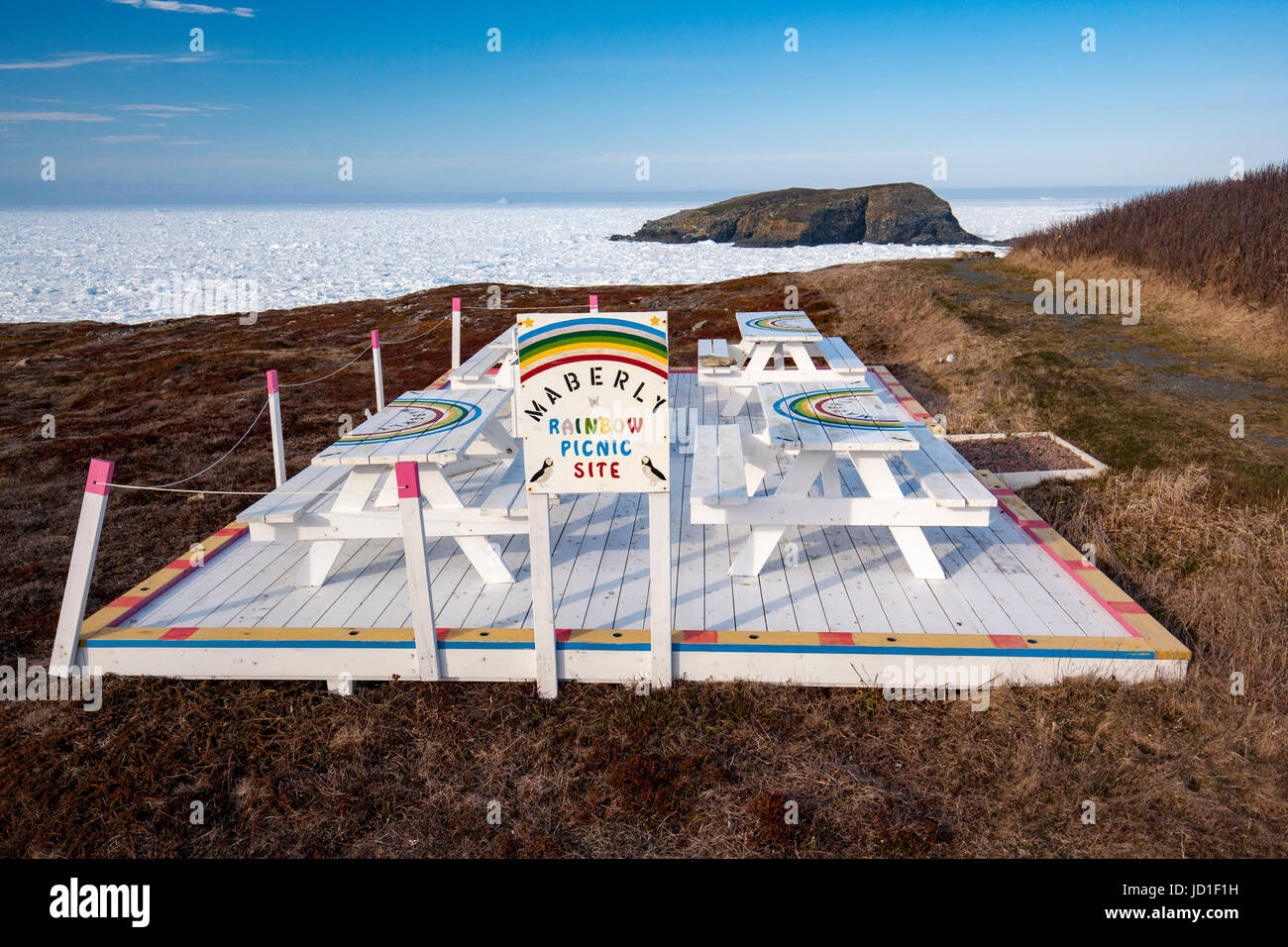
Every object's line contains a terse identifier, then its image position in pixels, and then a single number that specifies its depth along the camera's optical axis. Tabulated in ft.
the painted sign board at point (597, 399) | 13.20
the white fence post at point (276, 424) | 22.29
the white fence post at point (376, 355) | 30.35
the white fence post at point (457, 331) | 33.76
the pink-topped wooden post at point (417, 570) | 13.82
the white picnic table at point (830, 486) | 16.55
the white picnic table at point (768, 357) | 29.27
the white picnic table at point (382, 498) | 16.62
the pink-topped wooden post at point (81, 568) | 14.07
